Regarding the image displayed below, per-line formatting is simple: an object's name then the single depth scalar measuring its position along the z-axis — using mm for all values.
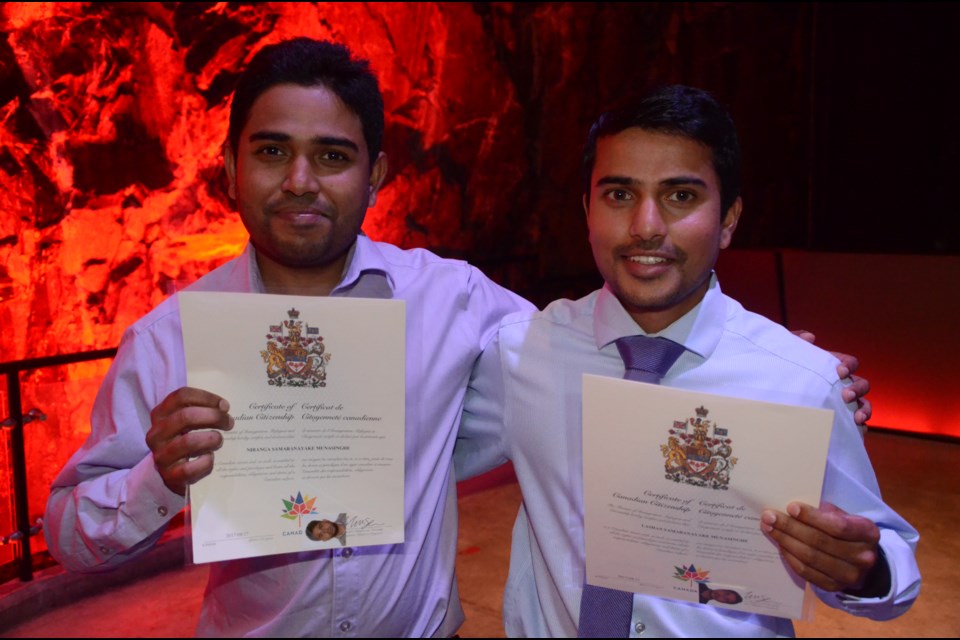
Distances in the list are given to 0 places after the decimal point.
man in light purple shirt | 1395
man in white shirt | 1267
